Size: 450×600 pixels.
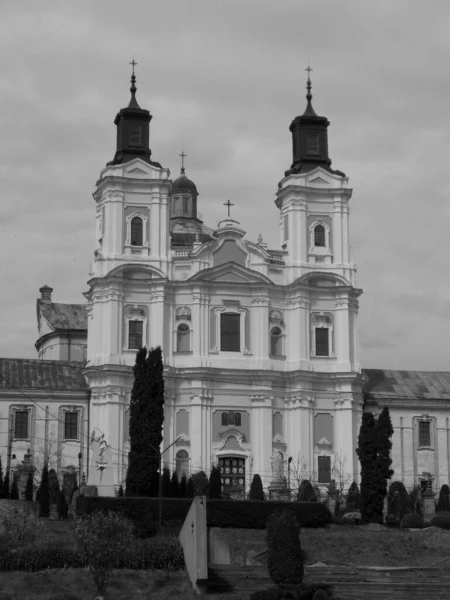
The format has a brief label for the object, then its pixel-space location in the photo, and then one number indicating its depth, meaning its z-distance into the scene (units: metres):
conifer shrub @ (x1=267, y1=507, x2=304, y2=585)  39.06
